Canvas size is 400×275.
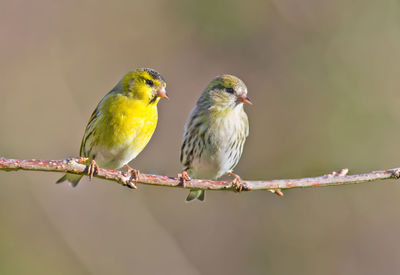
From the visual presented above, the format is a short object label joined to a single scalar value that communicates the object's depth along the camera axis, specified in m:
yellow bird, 8.97
